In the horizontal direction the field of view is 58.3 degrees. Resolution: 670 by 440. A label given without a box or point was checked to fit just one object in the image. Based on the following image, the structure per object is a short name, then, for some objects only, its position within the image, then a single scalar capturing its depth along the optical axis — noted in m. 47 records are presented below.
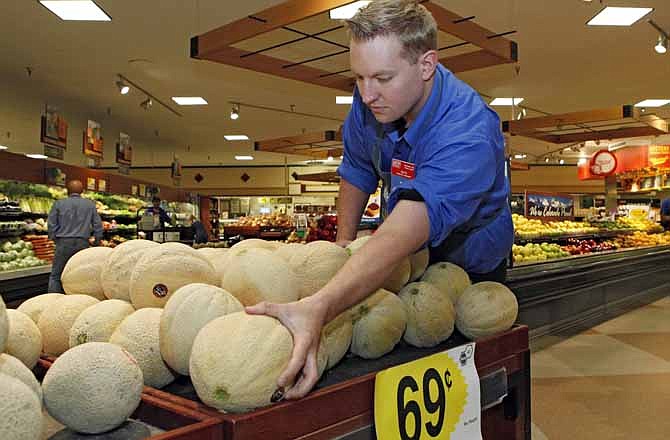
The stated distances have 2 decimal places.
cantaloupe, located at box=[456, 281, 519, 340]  1.53
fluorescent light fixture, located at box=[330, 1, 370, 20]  5.15
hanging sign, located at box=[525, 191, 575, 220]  8.19
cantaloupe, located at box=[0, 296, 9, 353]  0.86
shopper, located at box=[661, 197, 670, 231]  12.45
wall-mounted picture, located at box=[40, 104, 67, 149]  9.62
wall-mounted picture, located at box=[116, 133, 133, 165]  12.91
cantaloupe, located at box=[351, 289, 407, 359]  1.29
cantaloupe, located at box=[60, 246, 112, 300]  1.46
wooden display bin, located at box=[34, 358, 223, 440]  0.81
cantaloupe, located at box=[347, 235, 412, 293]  1.51
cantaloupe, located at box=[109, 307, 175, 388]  1.10
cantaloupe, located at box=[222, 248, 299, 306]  1.22
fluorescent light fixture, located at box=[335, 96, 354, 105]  11.29
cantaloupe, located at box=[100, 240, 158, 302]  1.35
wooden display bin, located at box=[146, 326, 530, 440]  0.93
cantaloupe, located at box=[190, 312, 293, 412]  0.93
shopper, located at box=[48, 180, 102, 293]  8.05
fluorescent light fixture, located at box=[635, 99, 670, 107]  11.87
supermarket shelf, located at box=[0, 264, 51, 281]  6.10
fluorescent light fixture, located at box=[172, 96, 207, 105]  11.37
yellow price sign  1.16
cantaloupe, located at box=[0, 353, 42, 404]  0.86
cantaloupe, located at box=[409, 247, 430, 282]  1.65
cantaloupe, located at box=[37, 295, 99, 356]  1.26
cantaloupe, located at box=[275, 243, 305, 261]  1.44
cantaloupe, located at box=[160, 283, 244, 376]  1.07
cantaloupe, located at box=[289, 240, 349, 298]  1.35
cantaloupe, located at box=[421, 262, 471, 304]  1.61
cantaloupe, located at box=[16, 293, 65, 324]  1.34
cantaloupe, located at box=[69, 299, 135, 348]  1.18
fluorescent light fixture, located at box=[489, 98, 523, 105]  11.53
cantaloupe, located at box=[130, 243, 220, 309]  1.27
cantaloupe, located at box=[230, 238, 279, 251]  1.58
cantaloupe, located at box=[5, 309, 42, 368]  1.09
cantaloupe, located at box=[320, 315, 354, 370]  1.18
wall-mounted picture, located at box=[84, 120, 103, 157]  11.05
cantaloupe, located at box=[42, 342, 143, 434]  0.87
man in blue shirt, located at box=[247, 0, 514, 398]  1.07
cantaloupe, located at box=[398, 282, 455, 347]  1.42
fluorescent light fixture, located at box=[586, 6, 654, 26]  6.91
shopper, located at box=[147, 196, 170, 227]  8.41
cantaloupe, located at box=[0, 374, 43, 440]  0.72
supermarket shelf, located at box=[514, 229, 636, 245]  7.88
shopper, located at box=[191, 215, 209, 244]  10.17
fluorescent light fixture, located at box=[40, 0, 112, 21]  6.55
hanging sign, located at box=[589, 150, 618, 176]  13.97
